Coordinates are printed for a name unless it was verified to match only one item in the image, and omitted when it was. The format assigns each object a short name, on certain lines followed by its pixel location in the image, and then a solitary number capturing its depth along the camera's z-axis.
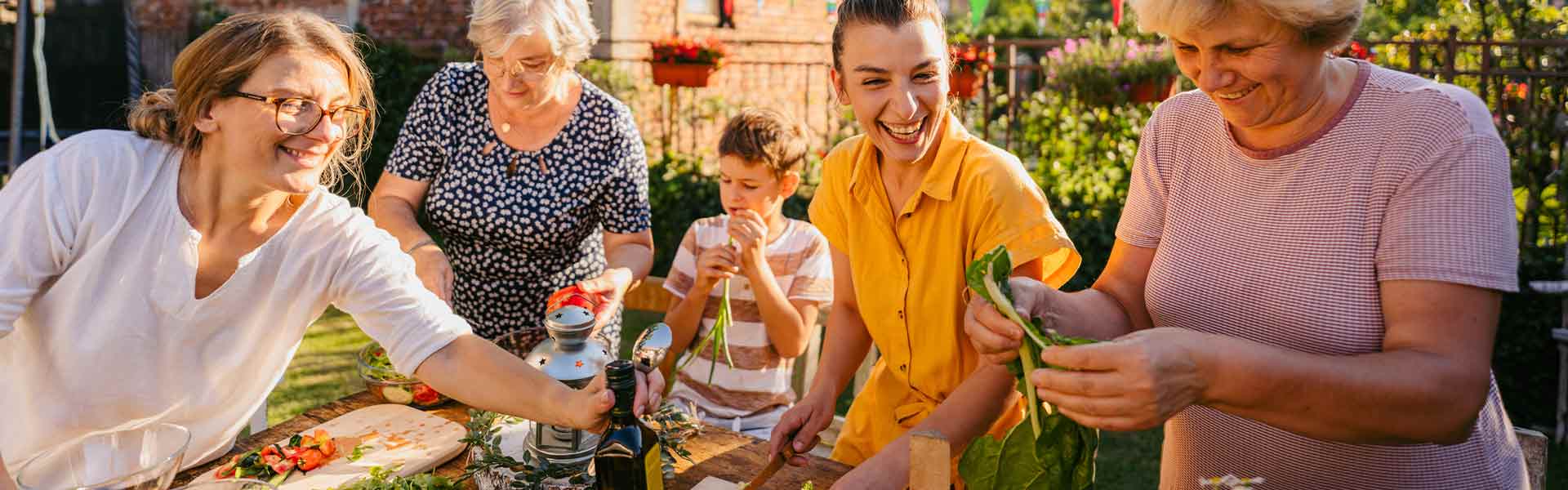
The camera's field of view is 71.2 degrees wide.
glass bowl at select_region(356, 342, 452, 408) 2.39
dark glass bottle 1.66
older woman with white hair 2.96
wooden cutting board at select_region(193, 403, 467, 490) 2.00
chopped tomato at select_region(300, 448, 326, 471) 2.01
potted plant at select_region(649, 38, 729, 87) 7.03
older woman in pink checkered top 1.45
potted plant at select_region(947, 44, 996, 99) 6.11
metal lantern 1.91
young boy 3.09
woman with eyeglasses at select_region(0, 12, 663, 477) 1.96
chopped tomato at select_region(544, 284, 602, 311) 2.00
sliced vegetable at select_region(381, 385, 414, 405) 2.39
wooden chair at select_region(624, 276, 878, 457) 2.99
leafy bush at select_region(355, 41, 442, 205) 9.53
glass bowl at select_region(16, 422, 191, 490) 1.42
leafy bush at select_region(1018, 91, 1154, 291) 5.70
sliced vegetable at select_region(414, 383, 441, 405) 2.40
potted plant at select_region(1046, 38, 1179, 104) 6.01
